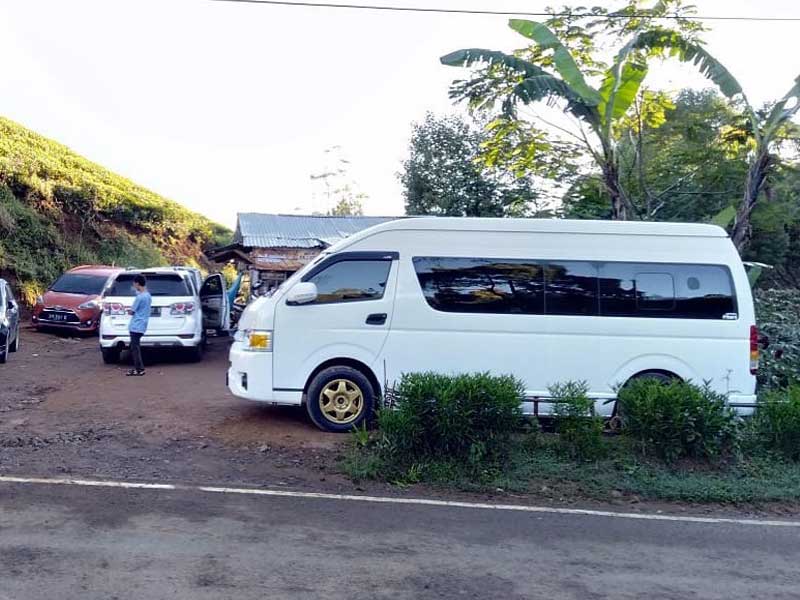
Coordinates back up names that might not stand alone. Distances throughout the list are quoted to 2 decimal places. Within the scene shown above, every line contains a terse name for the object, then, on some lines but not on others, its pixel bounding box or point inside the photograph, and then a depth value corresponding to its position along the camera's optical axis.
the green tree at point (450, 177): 24.61
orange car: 19.02
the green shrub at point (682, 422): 7.93
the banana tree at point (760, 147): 13.45
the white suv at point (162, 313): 14.69
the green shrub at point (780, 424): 8.21
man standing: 13.28
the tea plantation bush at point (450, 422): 7.73
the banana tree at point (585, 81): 13.22
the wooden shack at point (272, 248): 19.66
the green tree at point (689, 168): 17.80
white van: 9.35
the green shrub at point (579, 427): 8.09
